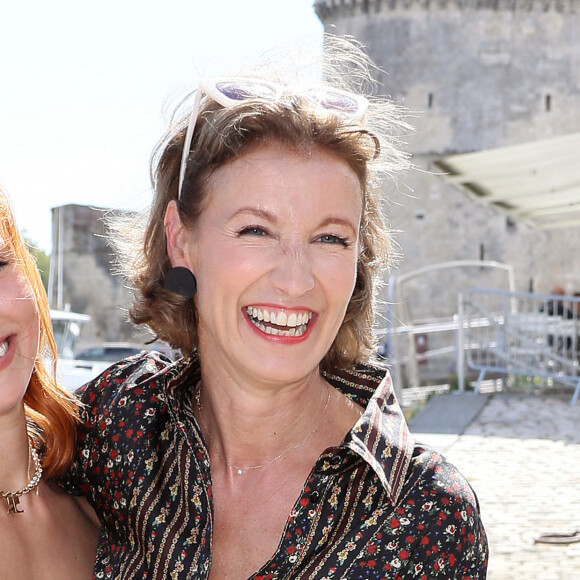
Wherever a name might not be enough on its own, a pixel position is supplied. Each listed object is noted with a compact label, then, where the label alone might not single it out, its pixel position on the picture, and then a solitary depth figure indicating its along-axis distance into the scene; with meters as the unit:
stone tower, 25.27
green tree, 29.67
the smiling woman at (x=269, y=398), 1.56
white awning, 7.94
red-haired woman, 1.76
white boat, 12.55
